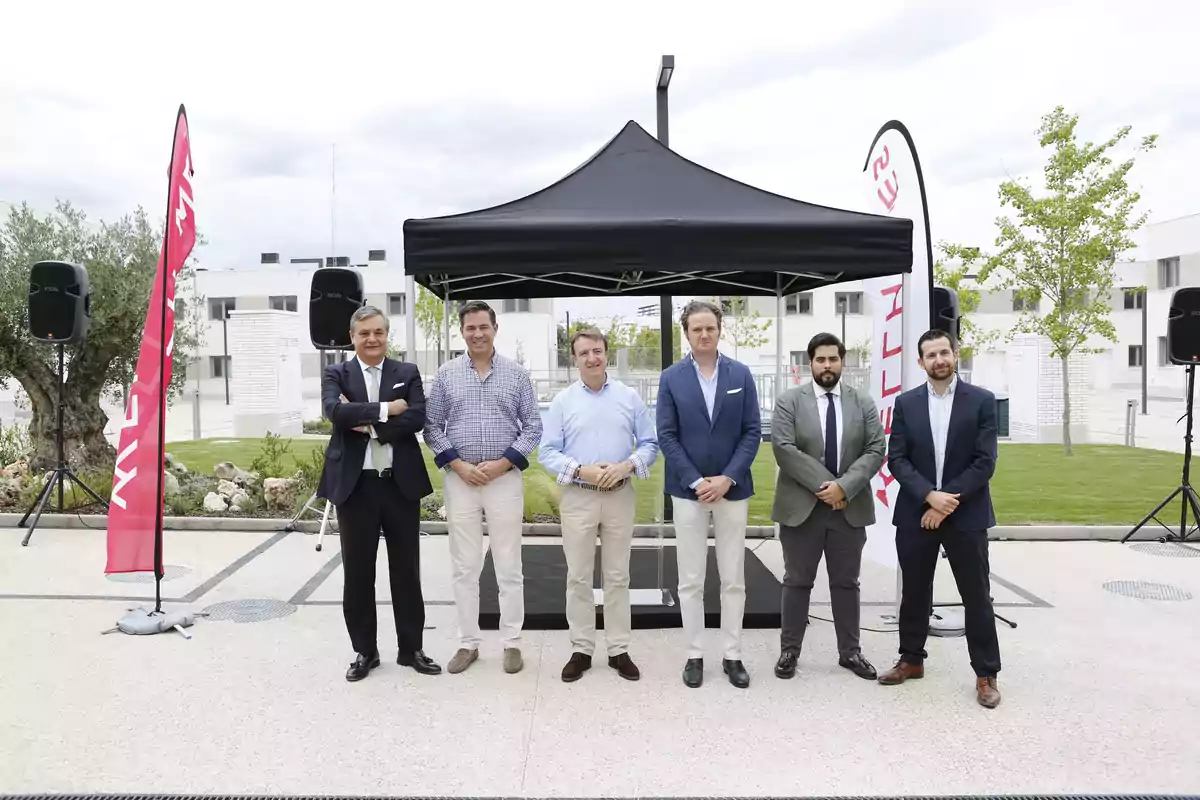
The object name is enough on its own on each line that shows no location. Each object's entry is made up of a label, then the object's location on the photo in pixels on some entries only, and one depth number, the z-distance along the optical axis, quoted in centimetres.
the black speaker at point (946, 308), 576
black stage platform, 489
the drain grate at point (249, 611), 515
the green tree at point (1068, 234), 1271
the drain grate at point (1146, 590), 561
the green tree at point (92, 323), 890
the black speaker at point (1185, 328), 722
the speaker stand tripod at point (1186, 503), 714
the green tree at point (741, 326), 2762
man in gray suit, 414
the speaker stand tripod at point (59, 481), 739
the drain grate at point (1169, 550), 680
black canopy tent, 430
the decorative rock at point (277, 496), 841
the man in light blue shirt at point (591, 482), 409
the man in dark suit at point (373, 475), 410
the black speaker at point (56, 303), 725
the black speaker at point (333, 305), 748
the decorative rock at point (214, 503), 834
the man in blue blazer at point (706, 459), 403
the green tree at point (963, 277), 1489
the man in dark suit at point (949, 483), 381
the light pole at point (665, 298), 637
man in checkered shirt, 418
